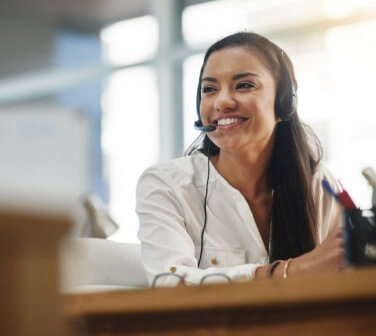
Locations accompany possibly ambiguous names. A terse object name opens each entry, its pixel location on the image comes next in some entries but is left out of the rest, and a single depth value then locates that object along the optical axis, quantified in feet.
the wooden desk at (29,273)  3.48
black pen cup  7.36
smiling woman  9.21
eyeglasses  8.15
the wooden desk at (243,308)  4.60
